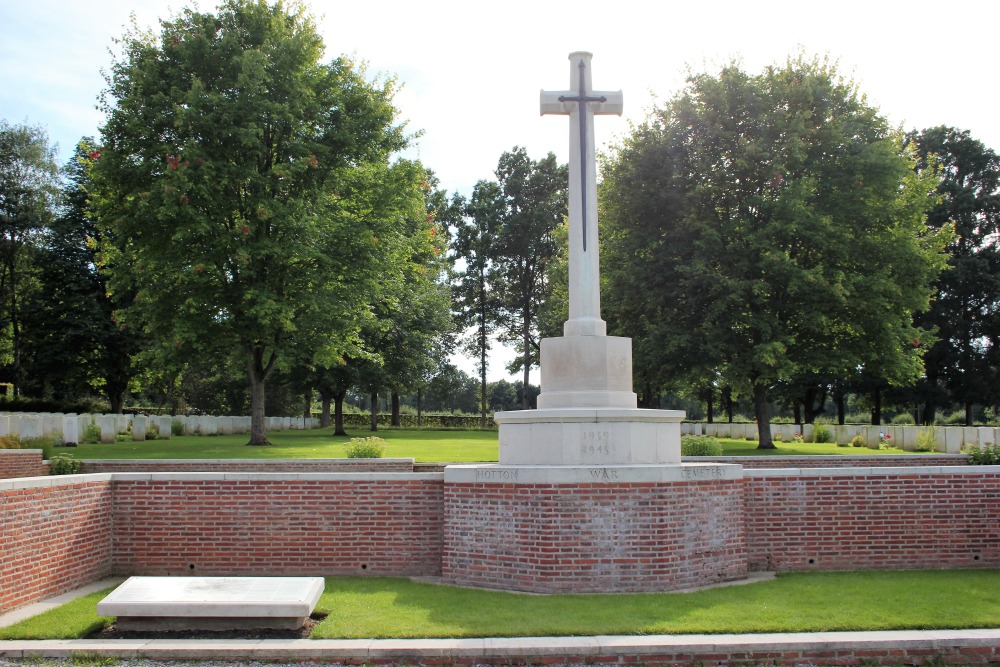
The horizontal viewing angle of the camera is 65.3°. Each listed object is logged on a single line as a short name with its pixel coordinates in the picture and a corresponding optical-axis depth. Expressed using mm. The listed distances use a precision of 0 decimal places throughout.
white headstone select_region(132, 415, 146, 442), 24547
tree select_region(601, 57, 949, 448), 22047
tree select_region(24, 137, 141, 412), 32531
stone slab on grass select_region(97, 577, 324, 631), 7148
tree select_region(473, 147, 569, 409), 50250
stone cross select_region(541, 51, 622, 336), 10961
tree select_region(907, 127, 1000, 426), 38719
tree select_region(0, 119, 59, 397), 35062
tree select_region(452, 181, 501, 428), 52000
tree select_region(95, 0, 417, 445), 20000
